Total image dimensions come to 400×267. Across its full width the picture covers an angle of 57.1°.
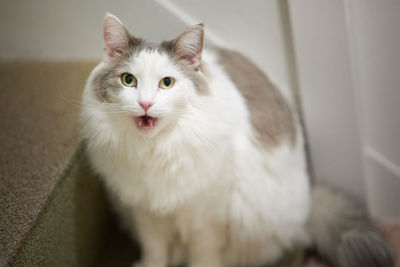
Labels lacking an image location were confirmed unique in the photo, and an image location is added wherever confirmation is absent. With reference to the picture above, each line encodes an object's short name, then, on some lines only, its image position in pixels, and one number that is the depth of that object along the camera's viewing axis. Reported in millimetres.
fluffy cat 934
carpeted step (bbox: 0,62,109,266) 997
